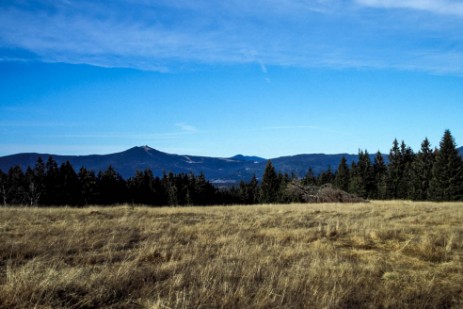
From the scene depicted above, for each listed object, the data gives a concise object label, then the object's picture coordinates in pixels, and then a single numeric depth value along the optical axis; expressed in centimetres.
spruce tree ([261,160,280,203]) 8006
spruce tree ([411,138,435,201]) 6706
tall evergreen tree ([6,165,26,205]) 6374
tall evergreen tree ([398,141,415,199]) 7084
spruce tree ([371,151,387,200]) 7536
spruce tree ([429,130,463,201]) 5672
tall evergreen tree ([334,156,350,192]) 8475
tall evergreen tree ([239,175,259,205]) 10243
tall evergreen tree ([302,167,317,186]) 9532
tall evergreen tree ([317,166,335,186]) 9565
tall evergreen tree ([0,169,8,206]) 6270
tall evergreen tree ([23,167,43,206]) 6146
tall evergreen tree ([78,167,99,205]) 6550
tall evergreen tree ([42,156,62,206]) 6122
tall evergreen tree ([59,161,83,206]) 6238
